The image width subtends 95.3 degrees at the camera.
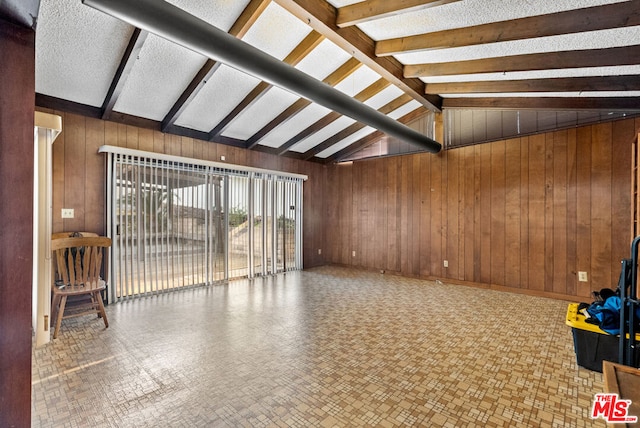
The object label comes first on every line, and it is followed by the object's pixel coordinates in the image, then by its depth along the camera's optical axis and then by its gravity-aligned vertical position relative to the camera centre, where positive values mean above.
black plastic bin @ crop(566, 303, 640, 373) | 2.25 -1.04
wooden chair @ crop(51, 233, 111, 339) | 2.92 -0.63
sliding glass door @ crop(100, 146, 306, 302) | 4.12 -0.14
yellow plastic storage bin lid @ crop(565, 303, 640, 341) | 2.30 -0.90
